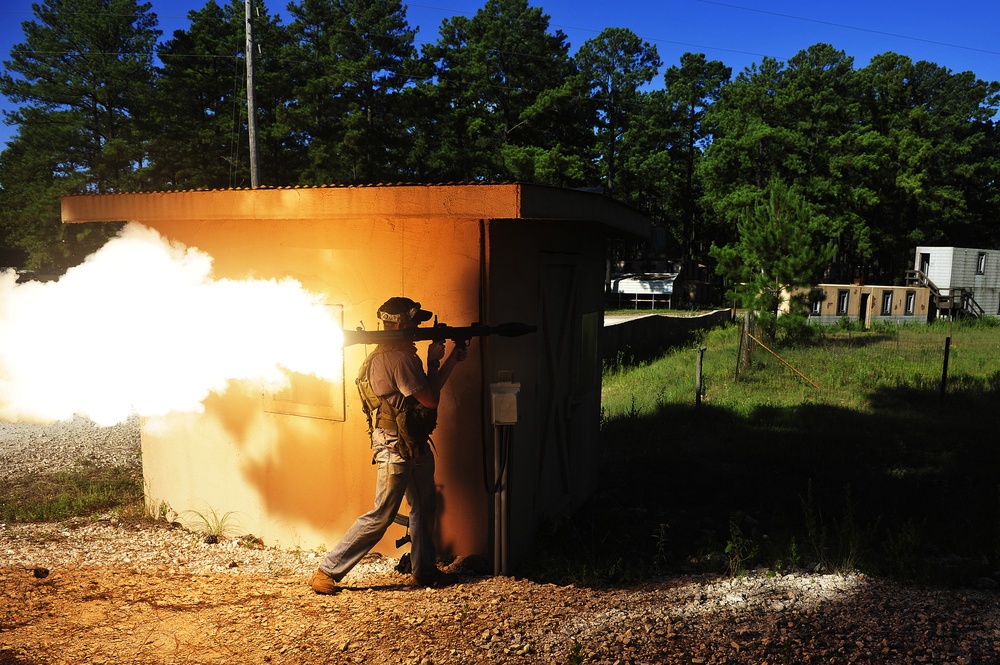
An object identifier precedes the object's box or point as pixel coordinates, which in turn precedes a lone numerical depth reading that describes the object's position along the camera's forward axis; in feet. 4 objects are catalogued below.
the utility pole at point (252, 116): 60.70
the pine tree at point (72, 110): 100.89
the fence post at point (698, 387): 38.44
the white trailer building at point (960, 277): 108.68
